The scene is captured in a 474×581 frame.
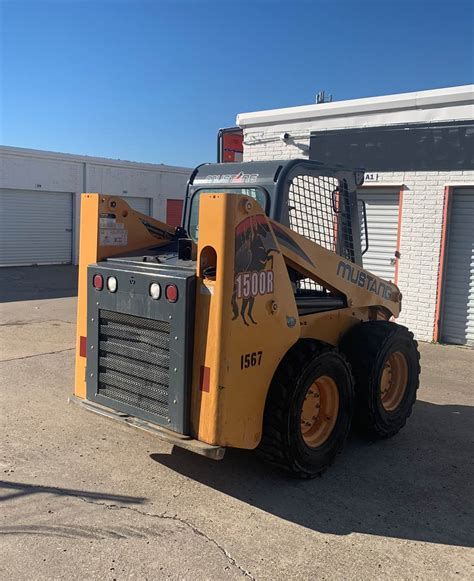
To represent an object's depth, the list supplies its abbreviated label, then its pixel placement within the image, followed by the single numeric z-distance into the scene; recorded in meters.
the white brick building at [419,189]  9.00
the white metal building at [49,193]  19.33
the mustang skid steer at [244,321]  3.74
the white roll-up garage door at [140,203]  23.42
